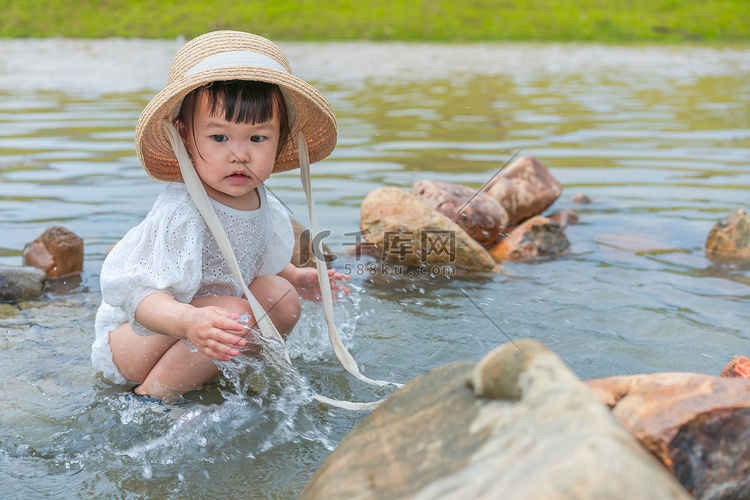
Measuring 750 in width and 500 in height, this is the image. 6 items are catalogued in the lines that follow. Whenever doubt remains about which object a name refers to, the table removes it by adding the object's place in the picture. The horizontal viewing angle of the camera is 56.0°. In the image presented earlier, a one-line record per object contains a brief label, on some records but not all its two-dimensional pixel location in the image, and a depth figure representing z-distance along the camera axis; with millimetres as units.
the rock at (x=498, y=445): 1152
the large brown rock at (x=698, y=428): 1546
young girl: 2422
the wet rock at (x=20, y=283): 3553
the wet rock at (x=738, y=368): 2176
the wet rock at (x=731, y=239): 4117
